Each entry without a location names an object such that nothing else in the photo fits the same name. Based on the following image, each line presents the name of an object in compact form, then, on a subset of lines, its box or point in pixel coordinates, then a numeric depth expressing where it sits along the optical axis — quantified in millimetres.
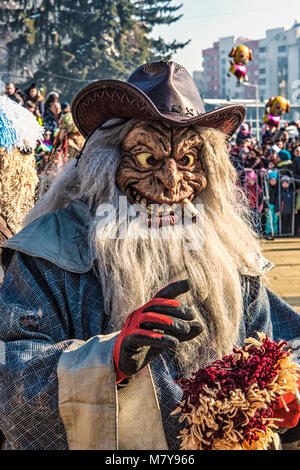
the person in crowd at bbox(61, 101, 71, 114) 10577
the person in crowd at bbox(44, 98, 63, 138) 9984
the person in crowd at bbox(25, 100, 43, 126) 9992
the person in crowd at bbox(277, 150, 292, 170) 11141
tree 29438
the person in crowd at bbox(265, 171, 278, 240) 10672
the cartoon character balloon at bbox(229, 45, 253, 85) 14625
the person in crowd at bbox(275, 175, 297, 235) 10954
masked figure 1662
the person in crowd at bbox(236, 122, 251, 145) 12404
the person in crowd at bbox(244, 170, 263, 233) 9717
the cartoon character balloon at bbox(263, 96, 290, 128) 15664
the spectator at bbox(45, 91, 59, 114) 10245
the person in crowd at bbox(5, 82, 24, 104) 10650
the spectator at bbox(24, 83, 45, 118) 10512
